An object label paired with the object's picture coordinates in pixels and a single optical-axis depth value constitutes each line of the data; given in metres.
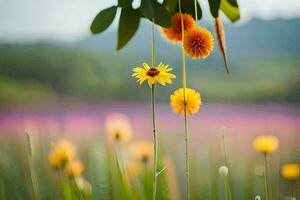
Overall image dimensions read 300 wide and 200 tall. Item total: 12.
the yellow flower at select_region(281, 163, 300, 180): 1.25
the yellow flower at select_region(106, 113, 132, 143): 1.19
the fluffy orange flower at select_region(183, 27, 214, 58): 0.97
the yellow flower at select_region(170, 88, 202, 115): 0.99
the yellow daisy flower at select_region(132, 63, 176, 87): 0.98
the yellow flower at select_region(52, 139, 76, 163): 1.15
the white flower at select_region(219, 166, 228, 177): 1.06
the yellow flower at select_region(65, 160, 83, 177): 1.12
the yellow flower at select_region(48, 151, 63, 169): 1.14
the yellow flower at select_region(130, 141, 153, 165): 1.19
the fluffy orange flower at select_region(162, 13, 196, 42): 1.02
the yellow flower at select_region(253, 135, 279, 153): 1.19
